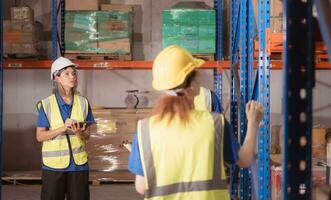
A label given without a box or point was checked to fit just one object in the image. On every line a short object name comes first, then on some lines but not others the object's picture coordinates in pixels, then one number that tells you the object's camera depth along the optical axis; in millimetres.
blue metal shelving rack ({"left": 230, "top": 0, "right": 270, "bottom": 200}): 4133
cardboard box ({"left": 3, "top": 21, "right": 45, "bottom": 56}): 8578
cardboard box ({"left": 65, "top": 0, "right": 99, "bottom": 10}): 8680
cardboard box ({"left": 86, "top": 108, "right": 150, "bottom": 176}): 8727
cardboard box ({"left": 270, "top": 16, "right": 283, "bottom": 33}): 5094
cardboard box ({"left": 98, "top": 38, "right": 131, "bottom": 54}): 8742
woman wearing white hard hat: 4727
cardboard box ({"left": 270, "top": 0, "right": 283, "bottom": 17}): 5947
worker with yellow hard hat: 2584
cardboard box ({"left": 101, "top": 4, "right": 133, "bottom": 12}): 8906
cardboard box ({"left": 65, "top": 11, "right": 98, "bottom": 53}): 8680
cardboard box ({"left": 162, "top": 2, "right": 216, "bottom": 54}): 8508
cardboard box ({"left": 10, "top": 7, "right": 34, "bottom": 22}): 8695
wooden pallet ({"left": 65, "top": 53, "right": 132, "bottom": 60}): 8805
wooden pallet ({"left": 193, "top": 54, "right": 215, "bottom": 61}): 8859
